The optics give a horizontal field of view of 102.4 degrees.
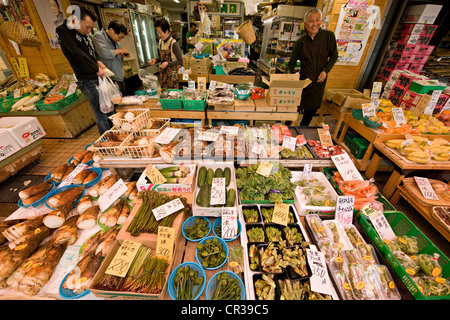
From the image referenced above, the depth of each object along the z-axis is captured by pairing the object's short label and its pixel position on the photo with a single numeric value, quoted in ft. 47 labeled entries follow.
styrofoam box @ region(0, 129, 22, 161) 11.35
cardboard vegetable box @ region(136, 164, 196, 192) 7.06
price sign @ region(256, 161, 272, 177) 7.50
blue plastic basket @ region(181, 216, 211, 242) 6.09
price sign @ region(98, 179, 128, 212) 7.27
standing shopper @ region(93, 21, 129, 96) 13.20
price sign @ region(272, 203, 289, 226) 6.49
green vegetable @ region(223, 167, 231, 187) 7.61
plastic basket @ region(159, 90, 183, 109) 11.98
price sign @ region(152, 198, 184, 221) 6.20
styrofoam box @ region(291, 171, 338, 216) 7.09
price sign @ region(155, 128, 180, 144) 8.21
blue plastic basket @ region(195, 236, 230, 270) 5.28
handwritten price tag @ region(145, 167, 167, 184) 7.10
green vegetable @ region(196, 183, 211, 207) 6.56
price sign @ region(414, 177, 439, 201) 8.91
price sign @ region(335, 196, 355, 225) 6.86
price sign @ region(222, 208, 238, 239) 5.94
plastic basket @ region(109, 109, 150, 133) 8.55
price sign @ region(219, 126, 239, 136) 9.37
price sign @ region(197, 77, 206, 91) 13.58
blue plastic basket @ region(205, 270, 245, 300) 4.79
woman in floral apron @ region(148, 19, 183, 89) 15.48
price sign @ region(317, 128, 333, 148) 10.00
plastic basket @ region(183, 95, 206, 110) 12.05
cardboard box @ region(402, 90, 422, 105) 12.04
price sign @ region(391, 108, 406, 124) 10.88
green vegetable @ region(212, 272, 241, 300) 4.66
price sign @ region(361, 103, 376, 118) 11.51
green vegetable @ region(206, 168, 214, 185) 7.49
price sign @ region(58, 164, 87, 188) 8.61
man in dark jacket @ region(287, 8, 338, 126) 12.79
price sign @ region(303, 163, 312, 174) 8.50
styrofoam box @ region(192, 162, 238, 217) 6.42
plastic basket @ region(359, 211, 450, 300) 5.03
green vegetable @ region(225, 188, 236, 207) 6.65
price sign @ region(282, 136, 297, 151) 9.38
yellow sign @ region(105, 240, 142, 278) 4.97
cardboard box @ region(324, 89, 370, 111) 13.87
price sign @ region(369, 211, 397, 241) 6.63
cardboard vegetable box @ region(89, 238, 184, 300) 4.58
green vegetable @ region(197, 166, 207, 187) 7.42
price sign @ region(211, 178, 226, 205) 6.40
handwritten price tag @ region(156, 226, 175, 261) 5.48
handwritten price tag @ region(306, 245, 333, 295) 5.03
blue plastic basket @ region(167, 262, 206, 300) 4.73
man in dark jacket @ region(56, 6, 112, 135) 10.84
